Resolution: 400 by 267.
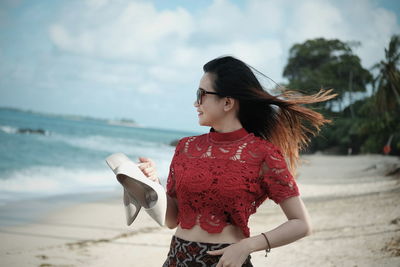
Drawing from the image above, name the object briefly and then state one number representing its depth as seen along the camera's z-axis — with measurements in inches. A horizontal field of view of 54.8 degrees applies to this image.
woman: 70.0
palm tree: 566.3
